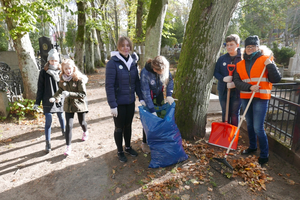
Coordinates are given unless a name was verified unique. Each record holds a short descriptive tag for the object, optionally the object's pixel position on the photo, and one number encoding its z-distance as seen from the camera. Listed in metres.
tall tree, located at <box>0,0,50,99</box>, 5.34
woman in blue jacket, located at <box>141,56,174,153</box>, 2.83
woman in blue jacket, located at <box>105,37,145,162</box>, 2.85
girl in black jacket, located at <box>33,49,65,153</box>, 3.60
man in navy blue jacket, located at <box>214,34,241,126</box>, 3.43
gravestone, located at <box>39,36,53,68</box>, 8.18
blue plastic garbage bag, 2.76
